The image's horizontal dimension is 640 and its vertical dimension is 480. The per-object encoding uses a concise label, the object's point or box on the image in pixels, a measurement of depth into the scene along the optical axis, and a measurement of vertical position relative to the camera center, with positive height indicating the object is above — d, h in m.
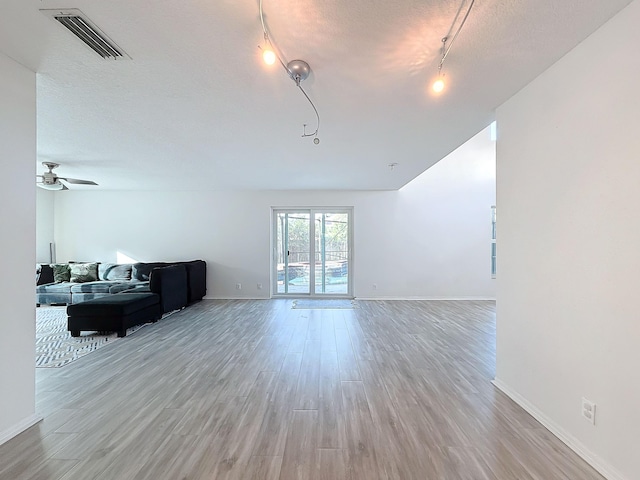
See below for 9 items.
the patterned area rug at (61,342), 3.37 -1.35
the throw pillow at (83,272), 6.36 -0.72
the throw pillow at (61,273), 6.36 -0.74
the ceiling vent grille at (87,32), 1.57 +1.15
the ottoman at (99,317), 4.18 -1.09
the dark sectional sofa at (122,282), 5.37 -0.89
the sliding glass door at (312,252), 7.04 -0.31
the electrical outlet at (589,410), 1.73 -0.99
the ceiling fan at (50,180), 4.60 +0.89
